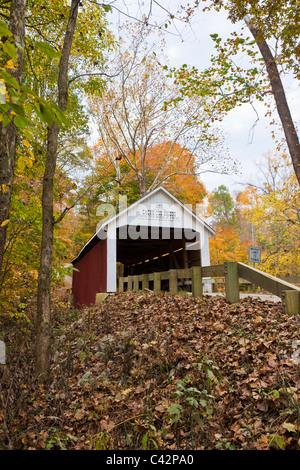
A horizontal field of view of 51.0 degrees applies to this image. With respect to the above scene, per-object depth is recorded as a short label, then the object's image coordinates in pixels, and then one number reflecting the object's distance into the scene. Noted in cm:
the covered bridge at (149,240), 1105
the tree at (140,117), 2114
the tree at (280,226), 1573
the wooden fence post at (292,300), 425
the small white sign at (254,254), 1246
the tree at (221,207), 4100
